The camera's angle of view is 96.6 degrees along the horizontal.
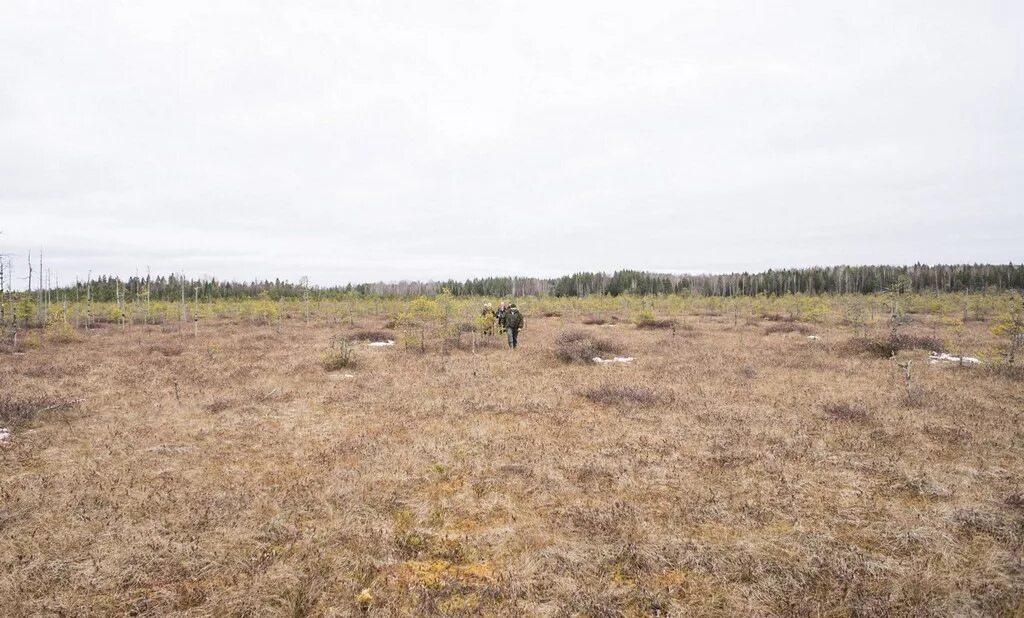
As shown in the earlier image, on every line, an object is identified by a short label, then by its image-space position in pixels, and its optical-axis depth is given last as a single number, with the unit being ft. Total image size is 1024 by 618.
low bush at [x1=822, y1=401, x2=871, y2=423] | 34.53
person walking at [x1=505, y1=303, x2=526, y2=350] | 70.69
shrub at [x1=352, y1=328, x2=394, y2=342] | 85.57
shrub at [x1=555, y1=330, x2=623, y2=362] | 60.54
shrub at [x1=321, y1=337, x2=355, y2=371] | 57.11
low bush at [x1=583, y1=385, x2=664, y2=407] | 39.76
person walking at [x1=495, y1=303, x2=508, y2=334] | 71.61
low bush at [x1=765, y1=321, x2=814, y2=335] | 94.84
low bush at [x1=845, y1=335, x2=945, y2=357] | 61.72
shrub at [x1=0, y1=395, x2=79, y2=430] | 33.45
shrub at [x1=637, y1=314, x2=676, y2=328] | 108.98
